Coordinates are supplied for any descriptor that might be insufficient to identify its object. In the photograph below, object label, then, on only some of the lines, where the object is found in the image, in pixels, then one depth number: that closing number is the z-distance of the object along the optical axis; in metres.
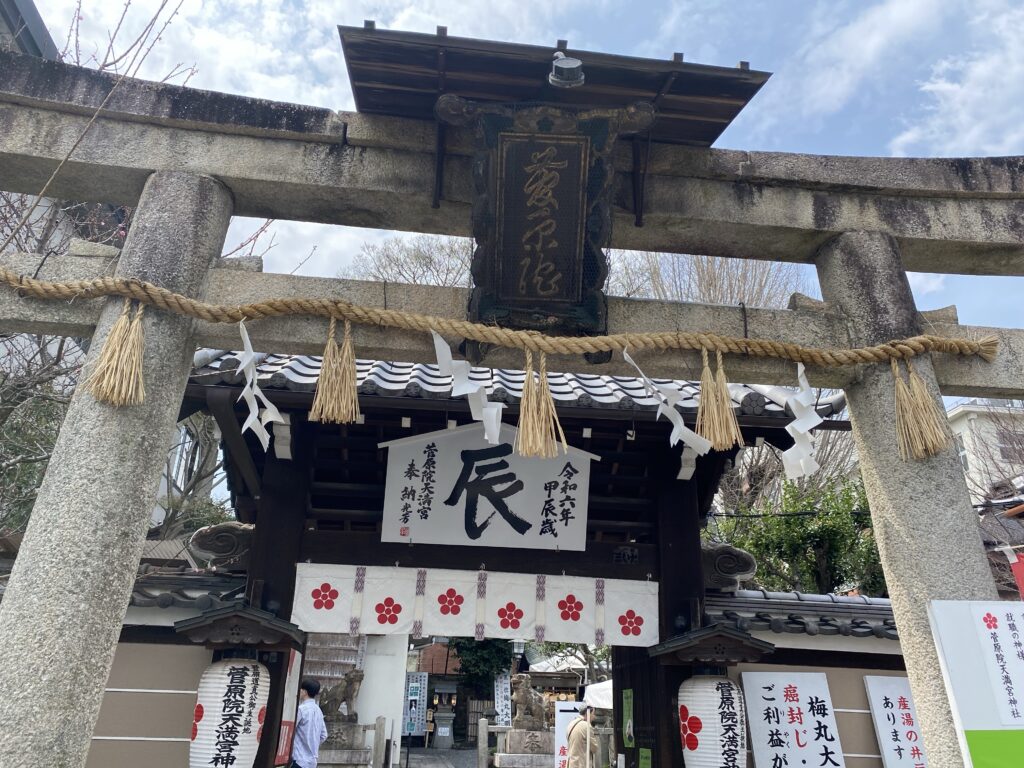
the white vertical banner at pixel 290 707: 5.89
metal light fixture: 3.31
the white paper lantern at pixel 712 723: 5.43
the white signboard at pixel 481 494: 6.02
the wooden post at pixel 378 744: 13.57
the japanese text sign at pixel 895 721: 5.94
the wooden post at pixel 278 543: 5.59
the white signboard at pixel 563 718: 11.18
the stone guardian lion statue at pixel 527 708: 16.34
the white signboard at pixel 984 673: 2.98
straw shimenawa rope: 3.27
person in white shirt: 6.80
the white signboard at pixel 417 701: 25.33
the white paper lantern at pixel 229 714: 5.04
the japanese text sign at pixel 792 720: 5.83
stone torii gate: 2.88
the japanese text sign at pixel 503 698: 24.86
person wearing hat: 8.49
